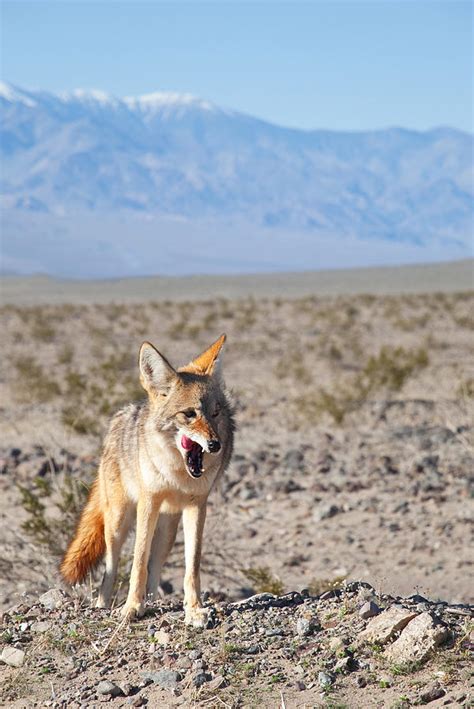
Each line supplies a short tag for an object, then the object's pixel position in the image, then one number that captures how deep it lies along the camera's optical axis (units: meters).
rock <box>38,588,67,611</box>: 11.59
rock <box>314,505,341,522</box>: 19.62
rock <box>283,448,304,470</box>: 22.87
